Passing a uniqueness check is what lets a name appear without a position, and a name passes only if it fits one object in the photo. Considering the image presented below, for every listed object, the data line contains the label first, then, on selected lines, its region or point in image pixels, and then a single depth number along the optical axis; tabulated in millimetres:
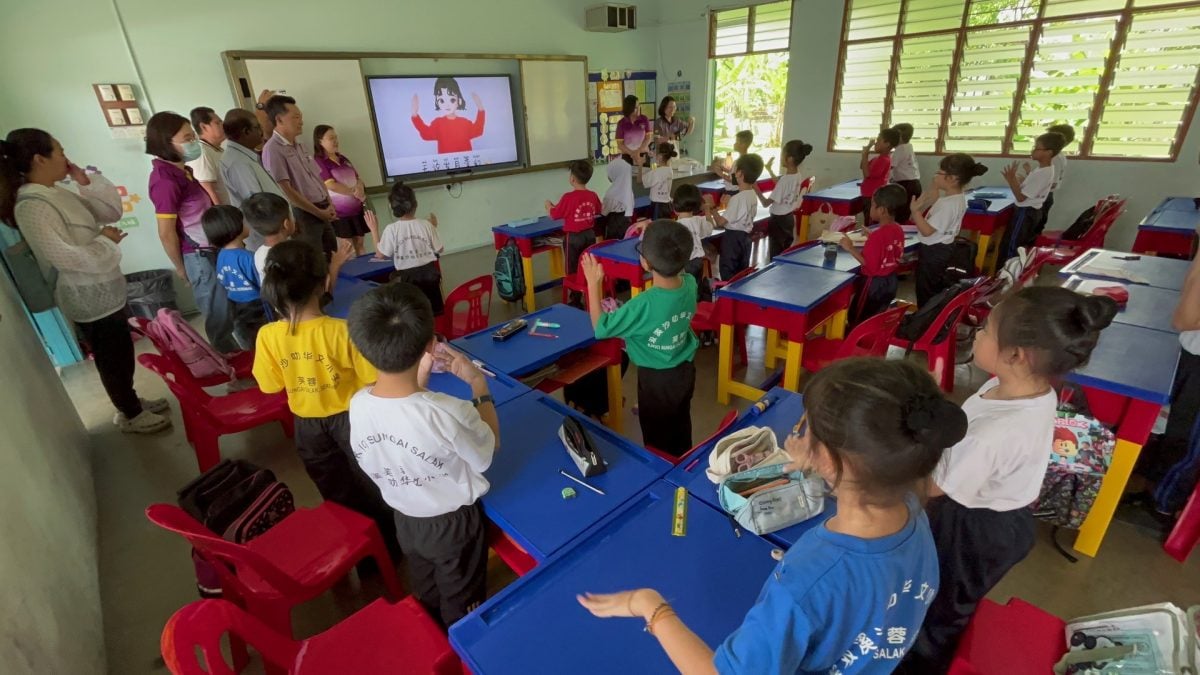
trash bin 4223
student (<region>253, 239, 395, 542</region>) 1637
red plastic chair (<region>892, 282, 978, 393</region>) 2549
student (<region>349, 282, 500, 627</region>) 1219
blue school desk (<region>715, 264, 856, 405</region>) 2697
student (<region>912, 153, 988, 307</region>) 3393
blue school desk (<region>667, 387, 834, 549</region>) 1233
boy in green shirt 1932
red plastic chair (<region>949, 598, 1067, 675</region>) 1149
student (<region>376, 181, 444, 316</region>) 3465
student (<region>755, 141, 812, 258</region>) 4688
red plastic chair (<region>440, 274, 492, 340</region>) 2889
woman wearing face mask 2906
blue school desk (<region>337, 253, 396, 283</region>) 3484
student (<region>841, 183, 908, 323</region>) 3053
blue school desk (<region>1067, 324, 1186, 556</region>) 1761
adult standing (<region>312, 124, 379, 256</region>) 4641
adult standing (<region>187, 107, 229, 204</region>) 3221
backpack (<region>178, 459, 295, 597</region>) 1745
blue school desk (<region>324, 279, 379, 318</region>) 2631
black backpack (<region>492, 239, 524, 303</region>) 4203
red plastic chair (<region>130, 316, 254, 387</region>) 2436
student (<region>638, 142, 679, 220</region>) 5332
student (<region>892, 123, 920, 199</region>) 5781
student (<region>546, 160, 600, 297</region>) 4312
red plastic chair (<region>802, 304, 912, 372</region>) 2377
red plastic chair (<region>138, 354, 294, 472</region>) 2230
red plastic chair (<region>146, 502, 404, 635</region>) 1325
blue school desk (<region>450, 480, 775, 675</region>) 984
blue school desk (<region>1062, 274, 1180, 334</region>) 2223
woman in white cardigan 2439
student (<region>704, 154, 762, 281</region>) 3918
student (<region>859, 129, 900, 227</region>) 5430
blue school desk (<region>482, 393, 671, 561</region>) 1287
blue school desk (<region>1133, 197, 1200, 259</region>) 3791
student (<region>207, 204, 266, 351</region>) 2588
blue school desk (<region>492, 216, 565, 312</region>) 4398
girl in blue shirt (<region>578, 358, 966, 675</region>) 721
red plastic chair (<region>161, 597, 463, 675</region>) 1145
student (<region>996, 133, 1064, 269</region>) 4469
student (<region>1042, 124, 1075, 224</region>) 4625
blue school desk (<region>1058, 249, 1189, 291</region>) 2688
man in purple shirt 3459
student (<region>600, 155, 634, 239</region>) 4949
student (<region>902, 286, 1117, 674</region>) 1168
